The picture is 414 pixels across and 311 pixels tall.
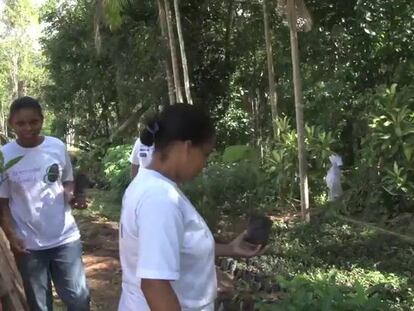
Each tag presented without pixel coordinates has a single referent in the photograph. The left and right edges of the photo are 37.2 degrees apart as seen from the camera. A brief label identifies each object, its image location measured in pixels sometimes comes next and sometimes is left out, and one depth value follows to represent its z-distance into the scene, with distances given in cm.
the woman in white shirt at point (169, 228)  178
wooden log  298
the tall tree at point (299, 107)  862
